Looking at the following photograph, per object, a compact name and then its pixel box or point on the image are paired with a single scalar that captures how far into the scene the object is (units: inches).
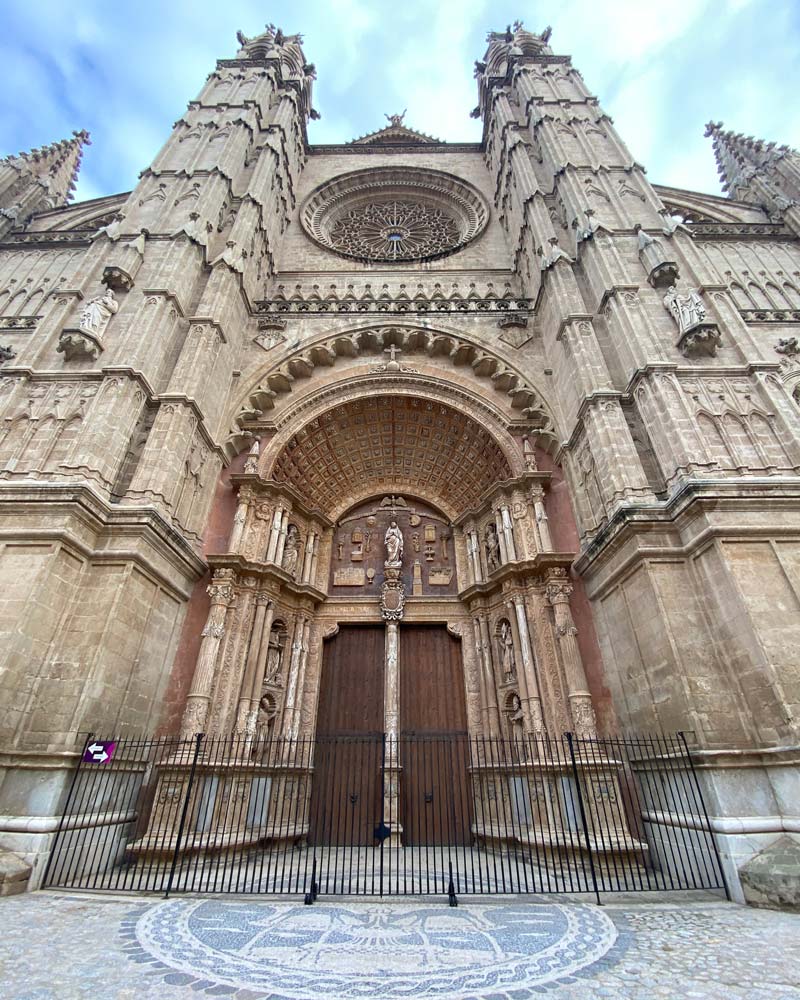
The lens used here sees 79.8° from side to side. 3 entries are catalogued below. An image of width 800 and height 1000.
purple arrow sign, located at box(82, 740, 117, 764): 234.2
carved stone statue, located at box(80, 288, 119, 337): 369.7
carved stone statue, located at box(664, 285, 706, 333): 364.2
